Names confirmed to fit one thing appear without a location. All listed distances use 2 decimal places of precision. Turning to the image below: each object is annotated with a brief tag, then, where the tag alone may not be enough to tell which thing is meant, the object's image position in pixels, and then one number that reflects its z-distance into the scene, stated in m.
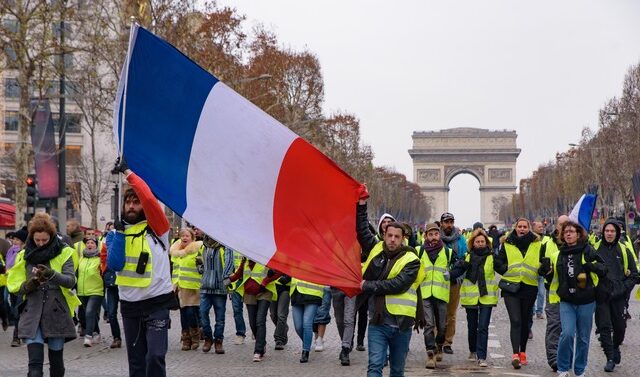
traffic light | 29.58
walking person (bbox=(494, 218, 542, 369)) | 14.16
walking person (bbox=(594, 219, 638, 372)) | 14.48
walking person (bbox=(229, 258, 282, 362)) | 15.49
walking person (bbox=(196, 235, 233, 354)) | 15.60
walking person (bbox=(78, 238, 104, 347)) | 16.67
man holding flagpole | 9.24
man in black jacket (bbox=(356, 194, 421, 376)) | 9.67
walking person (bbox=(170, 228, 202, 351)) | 15.99
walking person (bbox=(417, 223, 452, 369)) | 14.37
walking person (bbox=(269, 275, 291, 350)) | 15.94
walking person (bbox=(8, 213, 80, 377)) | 10.05
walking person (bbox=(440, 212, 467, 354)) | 15.50
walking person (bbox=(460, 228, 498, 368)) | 14.48
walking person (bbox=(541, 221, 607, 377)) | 12.42
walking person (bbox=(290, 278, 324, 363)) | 15.21
